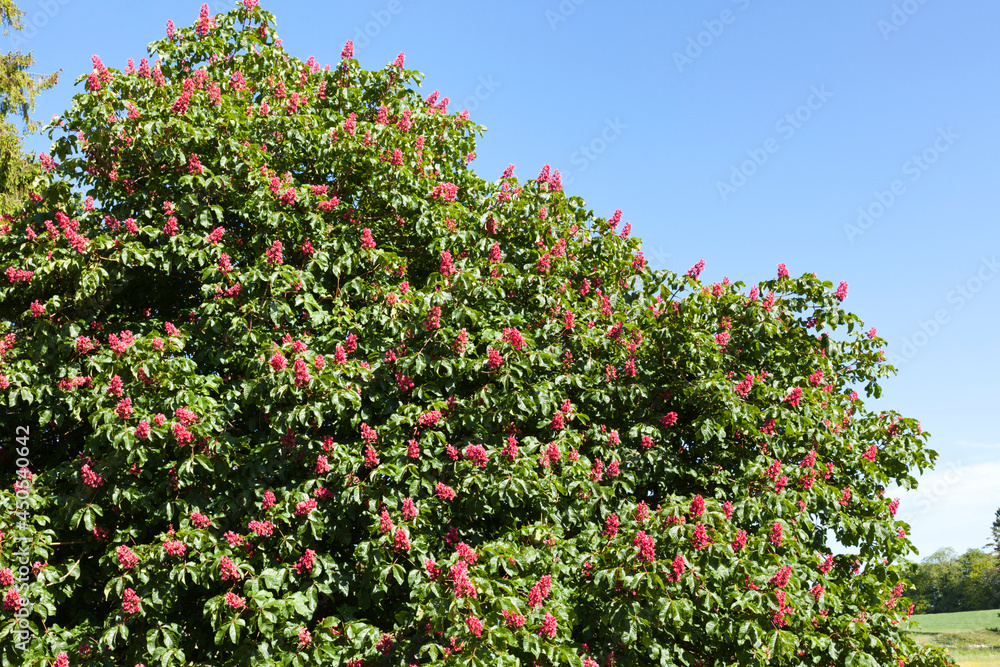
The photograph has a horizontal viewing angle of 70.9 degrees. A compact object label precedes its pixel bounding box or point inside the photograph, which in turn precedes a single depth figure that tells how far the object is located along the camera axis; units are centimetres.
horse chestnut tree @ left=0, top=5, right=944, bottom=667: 709
